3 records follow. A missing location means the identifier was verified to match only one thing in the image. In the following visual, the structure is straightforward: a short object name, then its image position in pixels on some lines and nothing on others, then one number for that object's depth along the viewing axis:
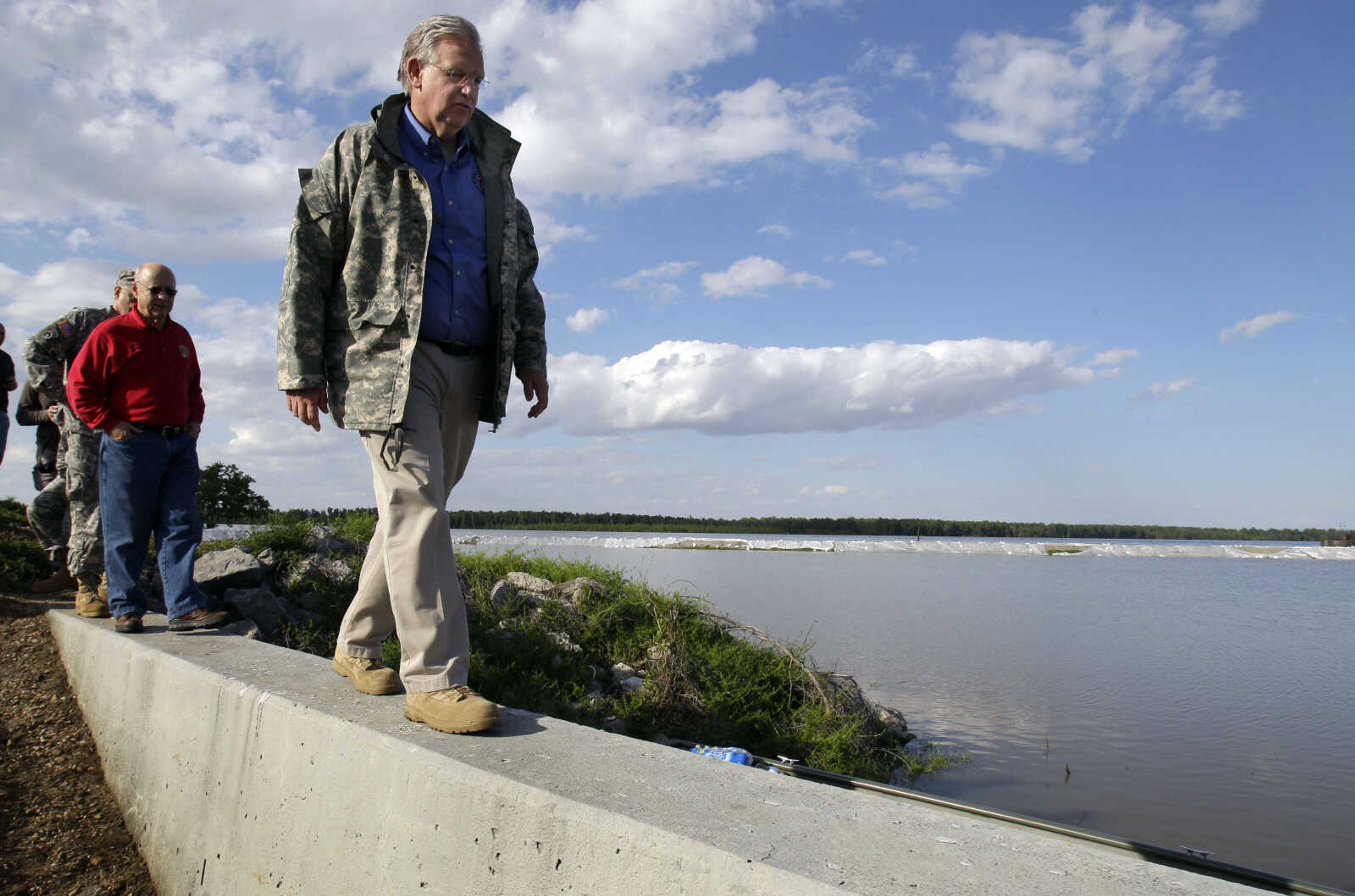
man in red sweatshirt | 4.24
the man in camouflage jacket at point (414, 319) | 2.59
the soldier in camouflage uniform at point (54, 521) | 6.43
